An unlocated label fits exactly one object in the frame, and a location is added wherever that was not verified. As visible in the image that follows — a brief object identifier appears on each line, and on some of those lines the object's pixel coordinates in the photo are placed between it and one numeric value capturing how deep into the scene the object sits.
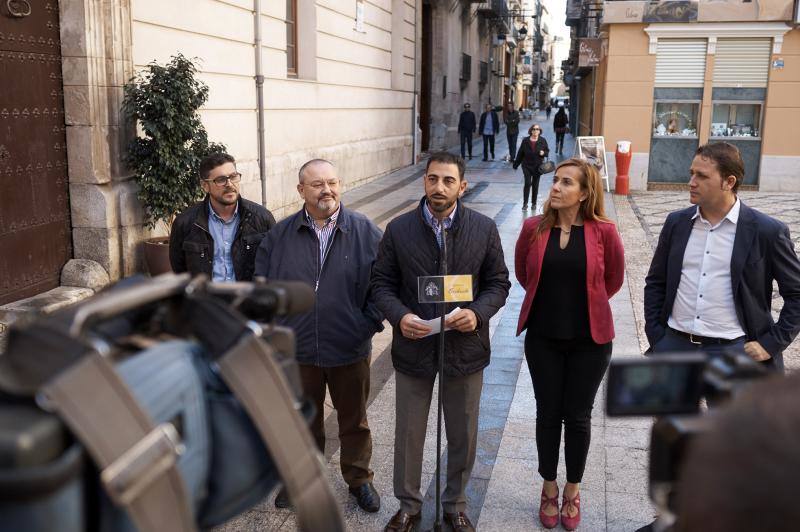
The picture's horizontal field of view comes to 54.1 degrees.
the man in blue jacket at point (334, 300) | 4.06
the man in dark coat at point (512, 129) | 23.22
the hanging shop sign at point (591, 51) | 20.38
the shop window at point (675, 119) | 17.73
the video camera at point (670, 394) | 1.15
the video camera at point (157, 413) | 0.98
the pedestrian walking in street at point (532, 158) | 14.58
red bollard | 17.09
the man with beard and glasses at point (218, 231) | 4.35
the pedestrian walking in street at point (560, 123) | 27.84
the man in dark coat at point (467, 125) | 24.38
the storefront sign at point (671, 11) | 16.94
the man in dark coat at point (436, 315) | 3.81
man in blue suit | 3.72
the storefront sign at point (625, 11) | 17.25
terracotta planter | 7.76
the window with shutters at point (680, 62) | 17.28
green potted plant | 7.79
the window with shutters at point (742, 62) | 17.16
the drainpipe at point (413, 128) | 22.61
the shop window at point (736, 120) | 17.62
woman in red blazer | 3.91
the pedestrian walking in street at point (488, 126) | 24.44
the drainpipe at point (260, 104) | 11.73
